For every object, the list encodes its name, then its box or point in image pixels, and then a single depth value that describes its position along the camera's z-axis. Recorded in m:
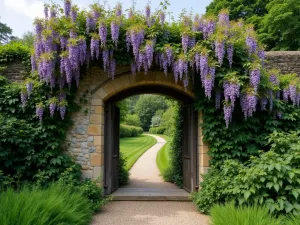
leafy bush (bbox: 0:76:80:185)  5.32
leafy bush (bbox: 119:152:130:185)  7.66
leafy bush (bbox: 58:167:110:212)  4.97
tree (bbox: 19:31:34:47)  30.62
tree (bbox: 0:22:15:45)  28.81
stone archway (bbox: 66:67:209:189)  5.71
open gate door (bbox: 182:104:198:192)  6.14
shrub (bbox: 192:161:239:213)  4.77
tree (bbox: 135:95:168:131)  49.97
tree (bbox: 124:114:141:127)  35.96
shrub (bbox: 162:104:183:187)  7.68
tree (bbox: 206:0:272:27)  17.97
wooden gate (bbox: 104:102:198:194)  6.14
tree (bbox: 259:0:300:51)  14.27
